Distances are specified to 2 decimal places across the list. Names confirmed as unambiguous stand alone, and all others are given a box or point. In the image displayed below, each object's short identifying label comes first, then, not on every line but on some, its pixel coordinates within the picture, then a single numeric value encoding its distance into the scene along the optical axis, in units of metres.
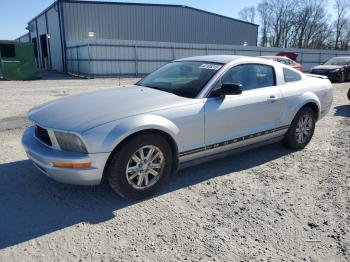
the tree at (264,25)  68.50
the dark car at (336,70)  17.53
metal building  24.19
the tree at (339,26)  65.12
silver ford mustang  3.19
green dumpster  19.89
